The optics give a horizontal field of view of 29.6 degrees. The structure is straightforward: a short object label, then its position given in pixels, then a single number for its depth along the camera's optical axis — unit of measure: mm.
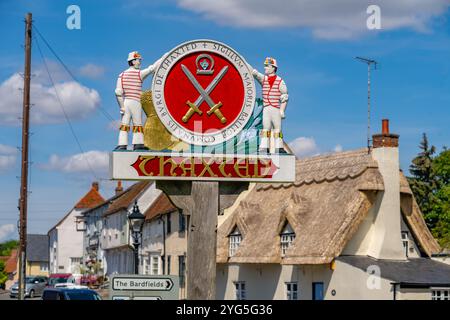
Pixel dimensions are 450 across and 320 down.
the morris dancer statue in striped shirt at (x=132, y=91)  12672
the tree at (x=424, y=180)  65062
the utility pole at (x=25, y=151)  33188
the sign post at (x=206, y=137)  12391
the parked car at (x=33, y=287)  57216
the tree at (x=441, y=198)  56875
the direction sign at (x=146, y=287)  12047
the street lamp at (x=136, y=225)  22859
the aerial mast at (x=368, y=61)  35172
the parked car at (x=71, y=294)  29000
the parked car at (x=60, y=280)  60631
